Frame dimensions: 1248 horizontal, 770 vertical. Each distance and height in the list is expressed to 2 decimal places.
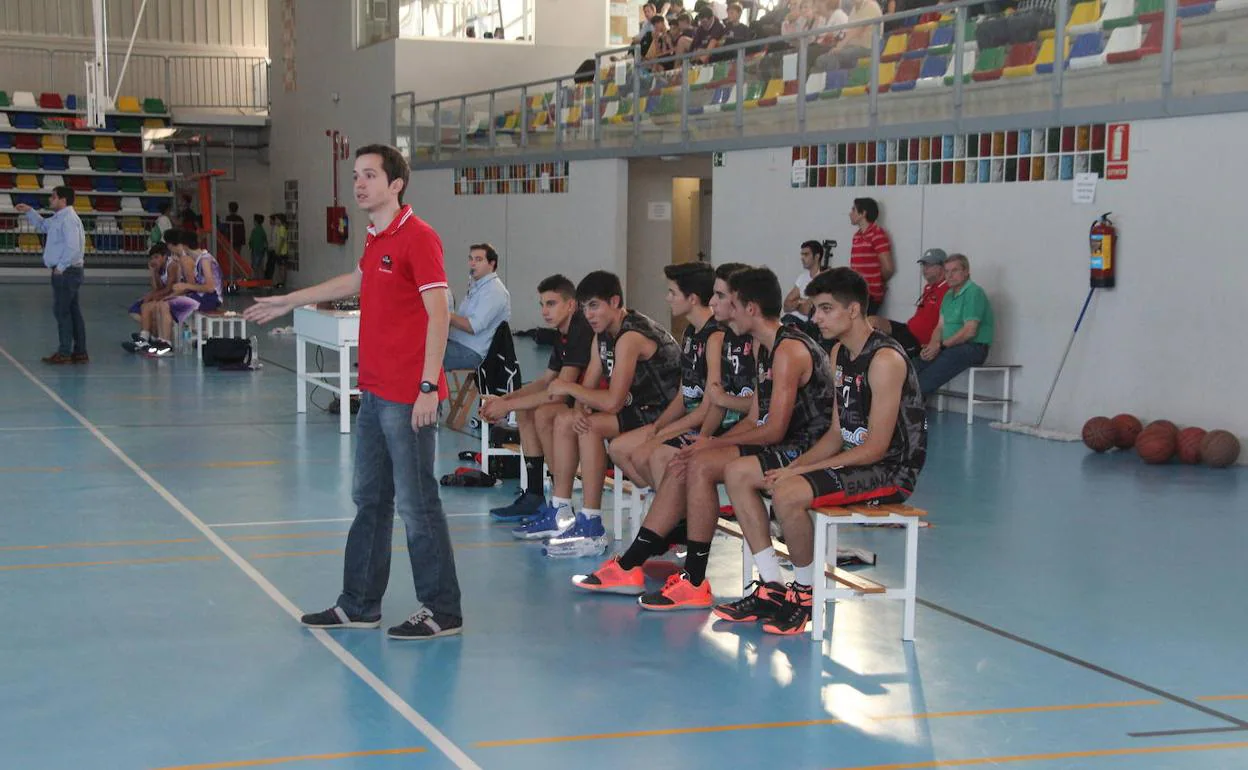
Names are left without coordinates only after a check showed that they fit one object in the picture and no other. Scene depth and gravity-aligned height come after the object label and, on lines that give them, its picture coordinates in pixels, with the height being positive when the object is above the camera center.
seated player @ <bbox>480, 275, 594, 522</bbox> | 7.51 -0.92
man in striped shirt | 13.25 -0.19
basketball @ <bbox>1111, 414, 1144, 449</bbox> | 10.50 -1.46
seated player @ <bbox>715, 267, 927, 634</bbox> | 5.65 -0.92
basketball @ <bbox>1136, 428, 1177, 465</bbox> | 10.02 -1.49
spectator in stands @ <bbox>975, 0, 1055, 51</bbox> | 11.42 +1.61
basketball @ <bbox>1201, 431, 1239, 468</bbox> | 9.82 -1.48
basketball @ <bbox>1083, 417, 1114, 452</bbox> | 10.48 -1.48
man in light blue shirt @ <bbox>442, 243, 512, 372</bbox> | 9.64 -0.62
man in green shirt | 11.89 -0.84
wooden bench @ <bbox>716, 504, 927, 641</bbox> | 5.56 -1.29
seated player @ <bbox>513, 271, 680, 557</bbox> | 6.98 -0.82
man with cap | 12.31 -0.76
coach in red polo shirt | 5.28 -0.64
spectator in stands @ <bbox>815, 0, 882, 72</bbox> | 13.35 +1.66
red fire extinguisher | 10.91 -0.17
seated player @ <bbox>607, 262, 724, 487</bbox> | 6.64 -0.70
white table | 10.70 -0.90
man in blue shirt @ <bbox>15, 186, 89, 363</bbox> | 15.06 -0.50
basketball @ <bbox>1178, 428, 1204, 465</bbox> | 9.93 -1.47
